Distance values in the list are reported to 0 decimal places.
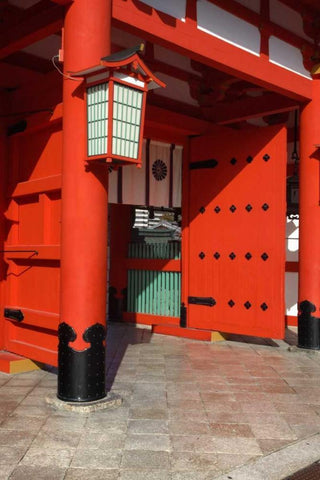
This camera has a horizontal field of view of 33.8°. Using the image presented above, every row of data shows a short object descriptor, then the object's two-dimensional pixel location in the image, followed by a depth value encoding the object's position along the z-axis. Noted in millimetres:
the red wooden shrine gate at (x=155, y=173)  4641
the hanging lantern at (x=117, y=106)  4387
